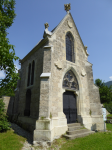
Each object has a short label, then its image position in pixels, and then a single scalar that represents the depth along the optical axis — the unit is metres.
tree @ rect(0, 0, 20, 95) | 4.28
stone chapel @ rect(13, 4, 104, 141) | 6.43
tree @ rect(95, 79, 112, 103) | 34.12
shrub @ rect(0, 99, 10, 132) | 6.83
